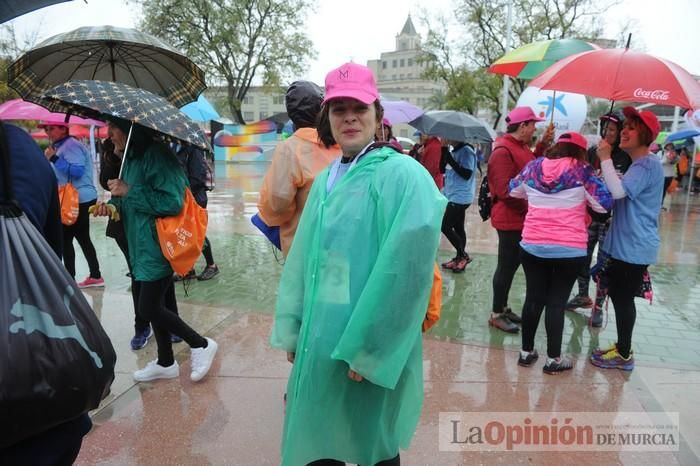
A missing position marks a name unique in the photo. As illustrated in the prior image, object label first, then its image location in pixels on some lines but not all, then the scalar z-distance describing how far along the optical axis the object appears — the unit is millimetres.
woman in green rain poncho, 1574
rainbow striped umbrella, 4219
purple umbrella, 6808
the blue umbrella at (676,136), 12816
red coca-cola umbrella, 3055
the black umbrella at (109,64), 3596
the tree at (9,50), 20578
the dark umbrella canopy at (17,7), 1368
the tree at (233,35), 27578
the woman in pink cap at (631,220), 3398
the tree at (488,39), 25797
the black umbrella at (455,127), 5988
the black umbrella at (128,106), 2686
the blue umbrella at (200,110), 6156
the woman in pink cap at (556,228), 3354
